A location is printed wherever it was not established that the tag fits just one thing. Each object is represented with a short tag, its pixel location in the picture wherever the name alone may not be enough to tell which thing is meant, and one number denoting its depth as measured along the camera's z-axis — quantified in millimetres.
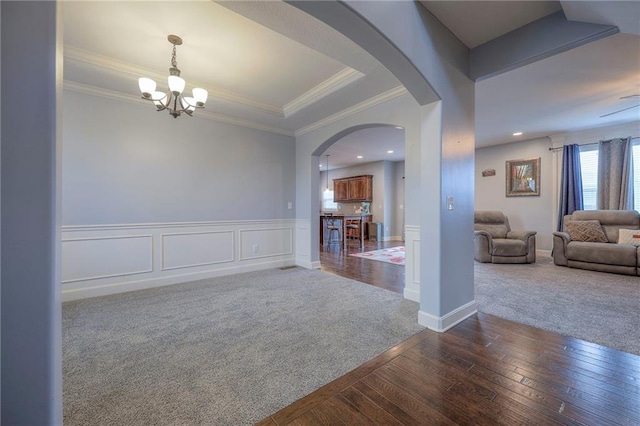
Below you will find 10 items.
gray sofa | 4066
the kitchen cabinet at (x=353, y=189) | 8992
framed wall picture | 5984
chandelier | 2406
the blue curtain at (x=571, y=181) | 5379
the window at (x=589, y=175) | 5320
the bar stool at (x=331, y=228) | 7627
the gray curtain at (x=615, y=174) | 4867
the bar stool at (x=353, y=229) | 7914
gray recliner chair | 4953
